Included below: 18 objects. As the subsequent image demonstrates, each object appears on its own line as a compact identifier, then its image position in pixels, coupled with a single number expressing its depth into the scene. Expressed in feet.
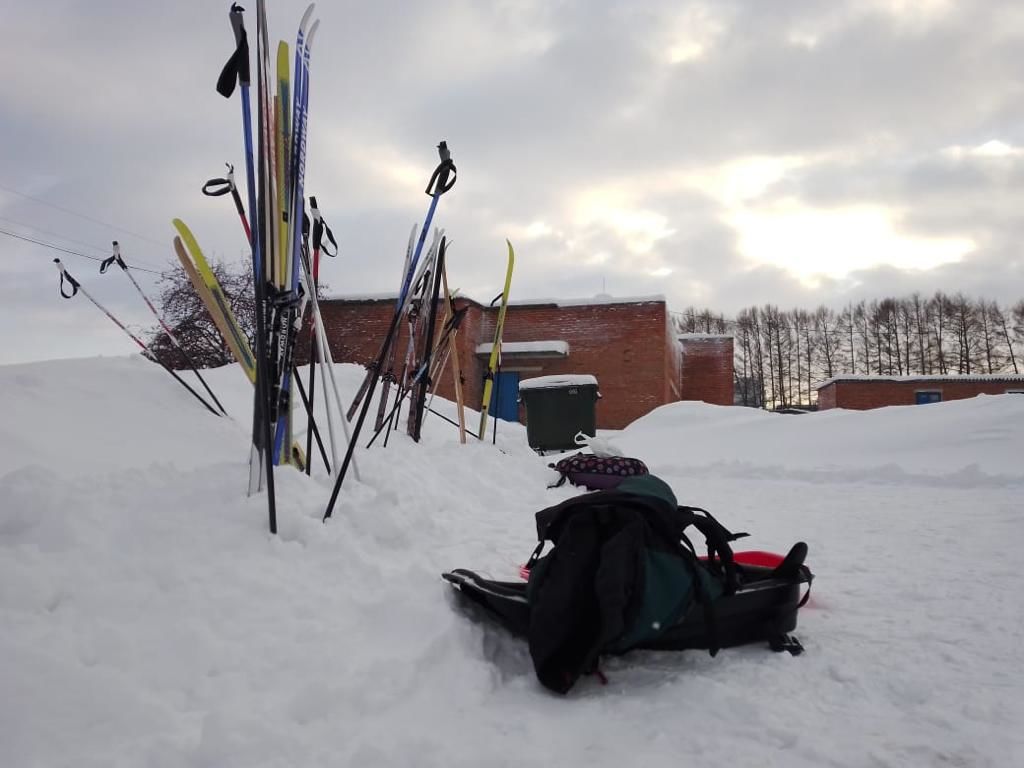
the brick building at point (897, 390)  71.97
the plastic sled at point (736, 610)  5.43
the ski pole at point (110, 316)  12.62
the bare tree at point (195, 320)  44.40
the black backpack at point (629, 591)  4.97
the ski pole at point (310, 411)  8.30
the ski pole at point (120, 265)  12.38
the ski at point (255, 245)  6.82
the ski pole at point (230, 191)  9.00
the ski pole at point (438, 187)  9.37
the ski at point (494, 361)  19.57
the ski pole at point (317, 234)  9.88
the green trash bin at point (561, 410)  28.19
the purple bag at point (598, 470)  16.56
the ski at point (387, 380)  14.03
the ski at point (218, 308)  9.36
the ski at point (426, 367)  14.08
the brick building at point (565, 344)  58.65
